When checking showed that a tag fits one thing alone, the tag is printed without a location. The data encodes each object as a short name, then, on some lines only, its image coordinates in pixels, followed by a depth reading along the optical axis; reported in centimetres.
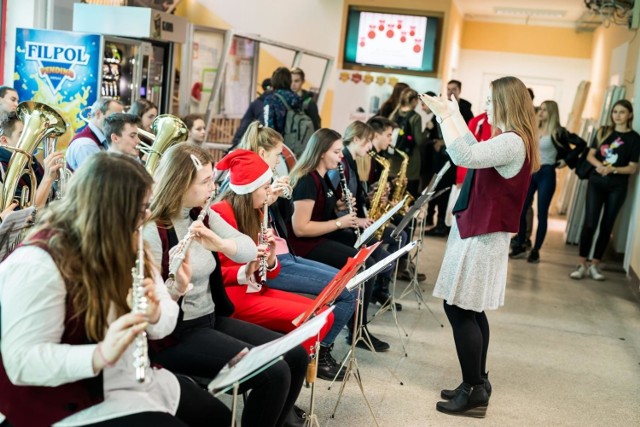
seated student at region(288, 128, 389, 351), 414
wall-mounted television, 1059
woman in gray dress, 330
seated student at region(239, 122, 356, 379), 367
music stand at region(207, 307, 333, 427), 179
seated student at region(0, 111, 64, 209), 326
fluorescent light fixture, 1189
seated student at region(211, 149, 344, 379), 309
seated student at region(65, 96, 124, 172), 422
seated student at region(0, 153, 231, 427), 170
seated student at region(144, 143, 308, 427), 248
